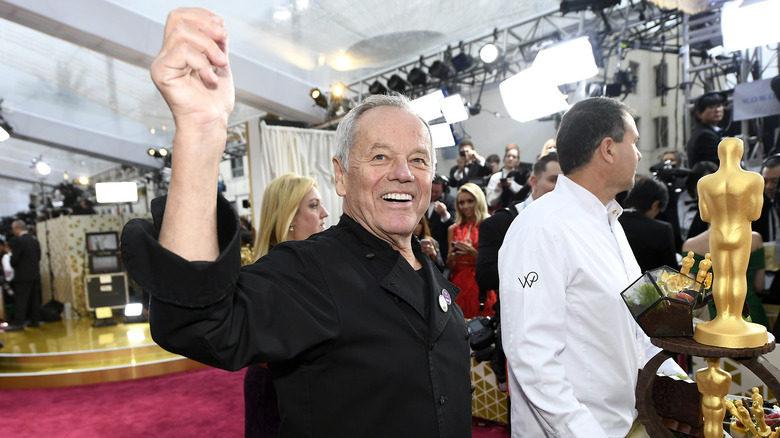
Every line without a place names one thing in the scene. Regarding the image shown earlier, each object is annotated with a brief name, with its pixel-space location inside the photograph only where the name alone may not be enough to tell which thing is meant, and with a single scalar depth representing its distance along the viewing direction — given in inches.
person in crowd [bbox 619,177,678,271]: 111.1
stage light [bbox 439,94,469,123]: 259.3
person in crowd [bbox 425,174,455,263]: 215.2
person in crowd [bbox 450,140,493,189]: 259.4
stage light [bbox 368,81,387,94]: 308.4
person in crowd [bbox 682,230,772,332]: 109.0
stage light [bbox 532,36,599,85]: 184.9
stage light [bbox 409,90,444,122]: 261.9
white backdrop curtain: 296.7
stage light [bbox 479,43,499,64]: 268.1
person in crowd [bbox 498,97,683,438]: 51.5
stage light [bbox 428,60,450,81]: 286.8
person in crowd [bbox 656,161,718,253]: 155.5
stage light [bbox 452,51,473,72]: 283.4
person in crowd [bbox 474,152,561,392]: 110.7
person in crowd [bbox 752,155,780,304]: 126.5
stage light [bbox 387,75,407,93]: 303.3
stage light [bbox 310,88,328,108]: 316.2
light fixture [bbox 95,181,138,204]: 344.9
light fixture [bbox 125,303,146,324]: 311.9
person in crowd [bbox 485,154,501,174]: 272.5
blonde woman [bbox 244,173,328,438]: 99.6
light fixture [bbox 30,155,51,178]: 508.8
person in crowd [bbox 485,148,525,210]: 207.6
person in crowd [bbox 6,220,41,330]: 305.3
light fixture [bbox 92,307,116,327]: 322.7
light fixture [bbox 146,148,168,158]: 501.6
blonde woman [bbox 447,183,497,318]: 161.9
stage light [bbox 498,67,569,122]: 200.7
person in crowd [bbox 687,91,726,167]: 176.9
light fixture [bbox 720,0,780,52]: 166.4
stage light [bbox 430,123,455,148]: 265.0
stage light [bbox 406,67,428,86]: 295.9
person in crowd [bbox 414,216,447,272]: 169.2
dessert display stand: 40.6
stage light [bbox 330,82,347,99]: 313.7
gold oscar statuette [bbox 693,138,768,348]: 40.5
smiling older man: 25.9
